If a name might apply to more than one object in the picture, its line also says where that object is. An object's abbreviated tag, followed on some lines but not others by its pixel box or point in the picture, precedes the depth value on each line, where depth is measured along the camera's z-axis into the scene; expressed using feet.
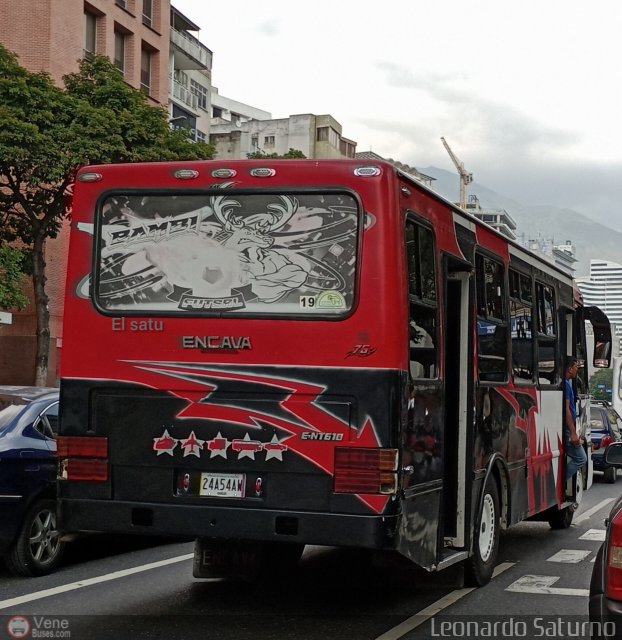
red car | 15.39
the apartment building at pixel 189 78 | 175.11
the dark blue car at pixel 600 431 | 74.13
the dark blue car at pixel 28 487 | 28.81
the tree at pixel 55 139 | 93.45
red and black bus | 22.48
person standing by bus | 41.09
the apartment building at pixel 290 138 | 252.21
